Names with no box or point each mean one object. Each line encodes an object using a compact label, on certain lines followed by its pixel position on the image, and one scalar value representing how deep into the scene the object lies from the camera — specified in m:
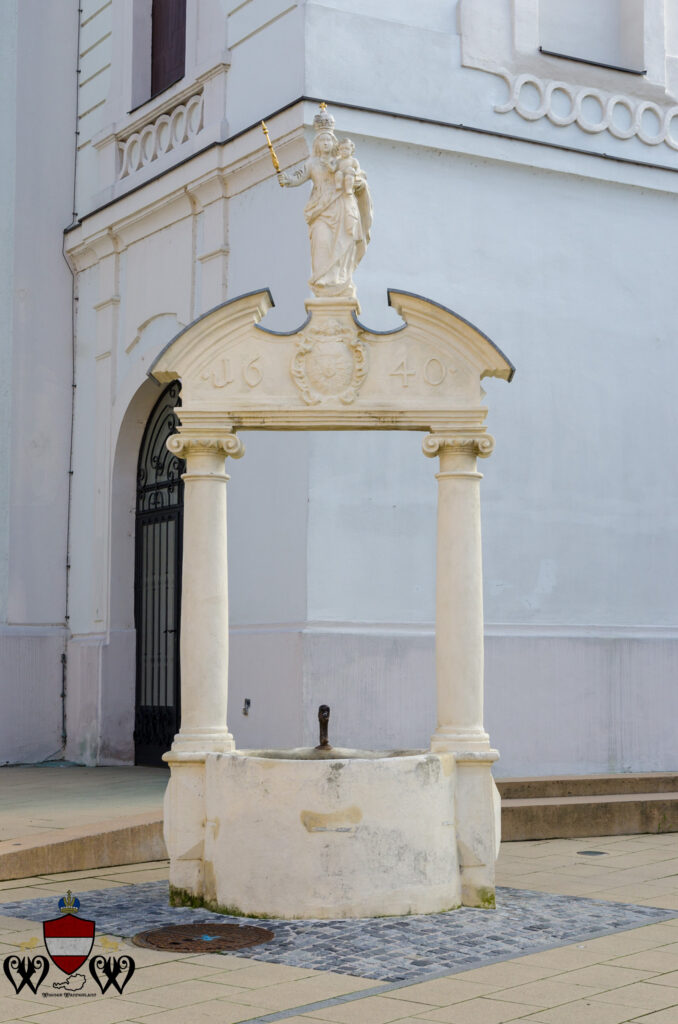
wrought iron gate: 14.34
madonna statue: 8.20
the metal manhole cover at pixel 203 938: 6.71
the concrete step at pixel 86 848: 8.62
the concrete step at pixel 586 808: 10.65
